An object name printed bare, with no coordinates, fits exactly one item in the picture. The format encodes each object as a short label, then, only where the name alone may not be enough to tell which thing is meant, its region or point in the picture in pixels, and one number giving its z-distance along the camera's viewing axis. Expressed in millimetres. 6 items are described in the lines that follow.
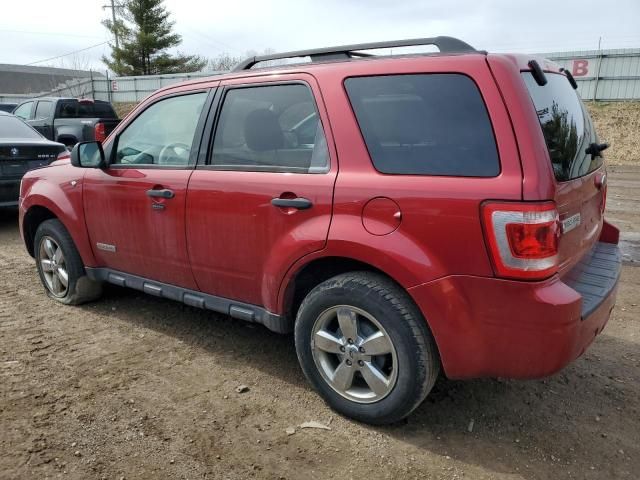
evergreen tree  41469
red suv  2275
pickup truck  13391
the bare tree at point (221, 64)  49344
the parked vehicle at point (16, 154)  7043
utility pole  41816
